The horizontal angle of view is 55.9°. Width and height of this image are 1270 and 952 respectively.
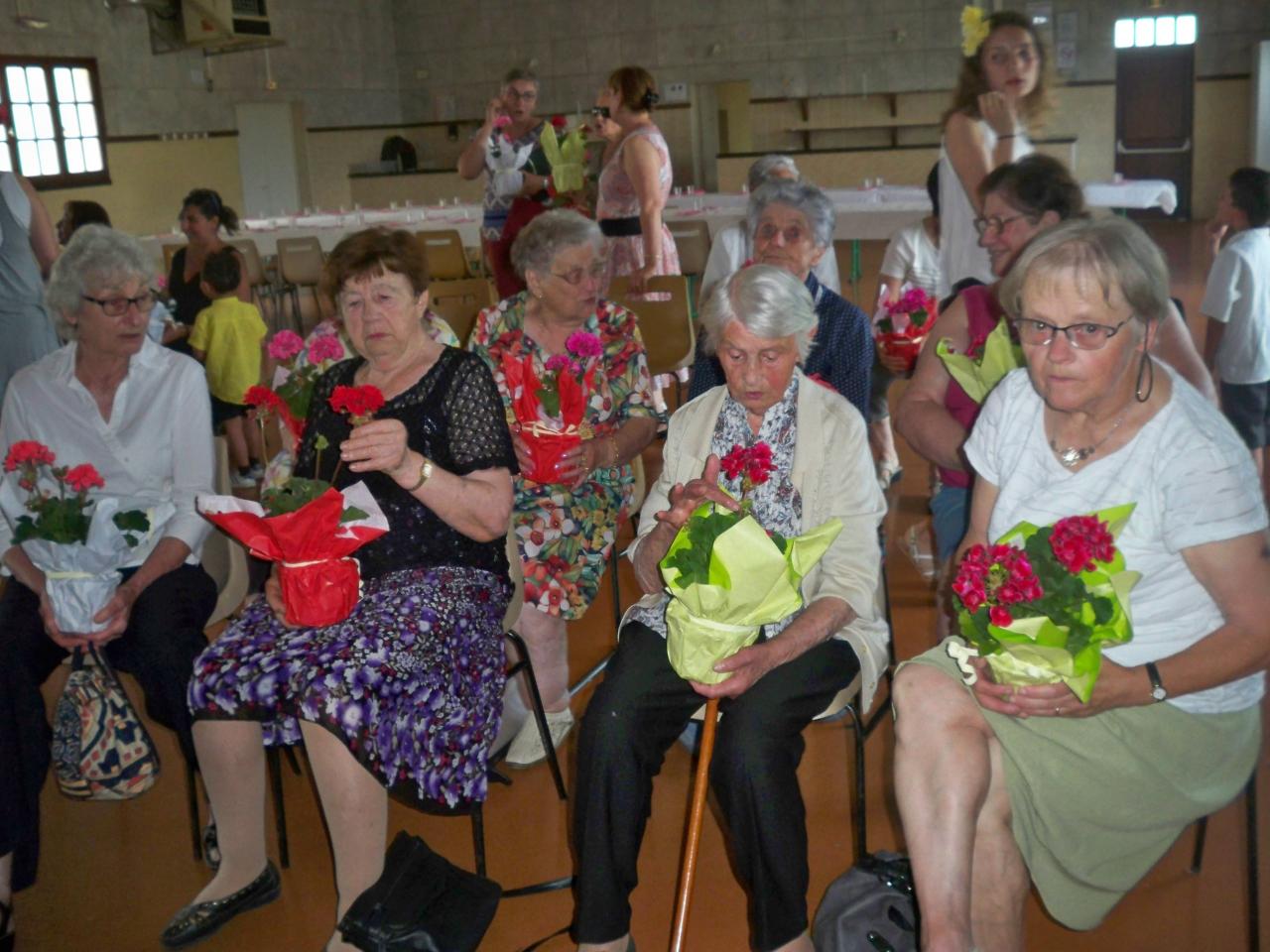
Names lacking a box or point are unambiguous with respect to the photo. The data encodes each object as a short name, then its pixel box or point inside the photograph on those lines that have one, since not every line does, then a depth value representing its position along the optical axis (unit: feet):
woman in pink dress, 17.57
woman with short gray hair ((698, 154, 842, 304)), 13.62
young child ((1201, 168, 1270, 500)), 14.87
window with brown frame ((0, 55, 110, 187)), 42.75
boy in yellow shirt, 18.03
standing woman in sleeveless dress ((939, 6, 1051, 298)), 11.59
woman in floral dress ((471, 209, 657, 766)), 10.27
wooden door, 50.42
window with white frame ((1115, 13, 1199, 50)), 50.03
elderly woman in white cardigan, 6.94
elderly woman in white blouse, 8.77
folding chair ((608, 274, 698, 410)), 17.01
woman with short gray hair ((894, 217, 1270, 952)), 6.09
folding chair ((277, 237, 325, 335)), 31.24
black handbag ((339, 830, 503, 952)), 6.87
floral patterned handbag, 8.36
